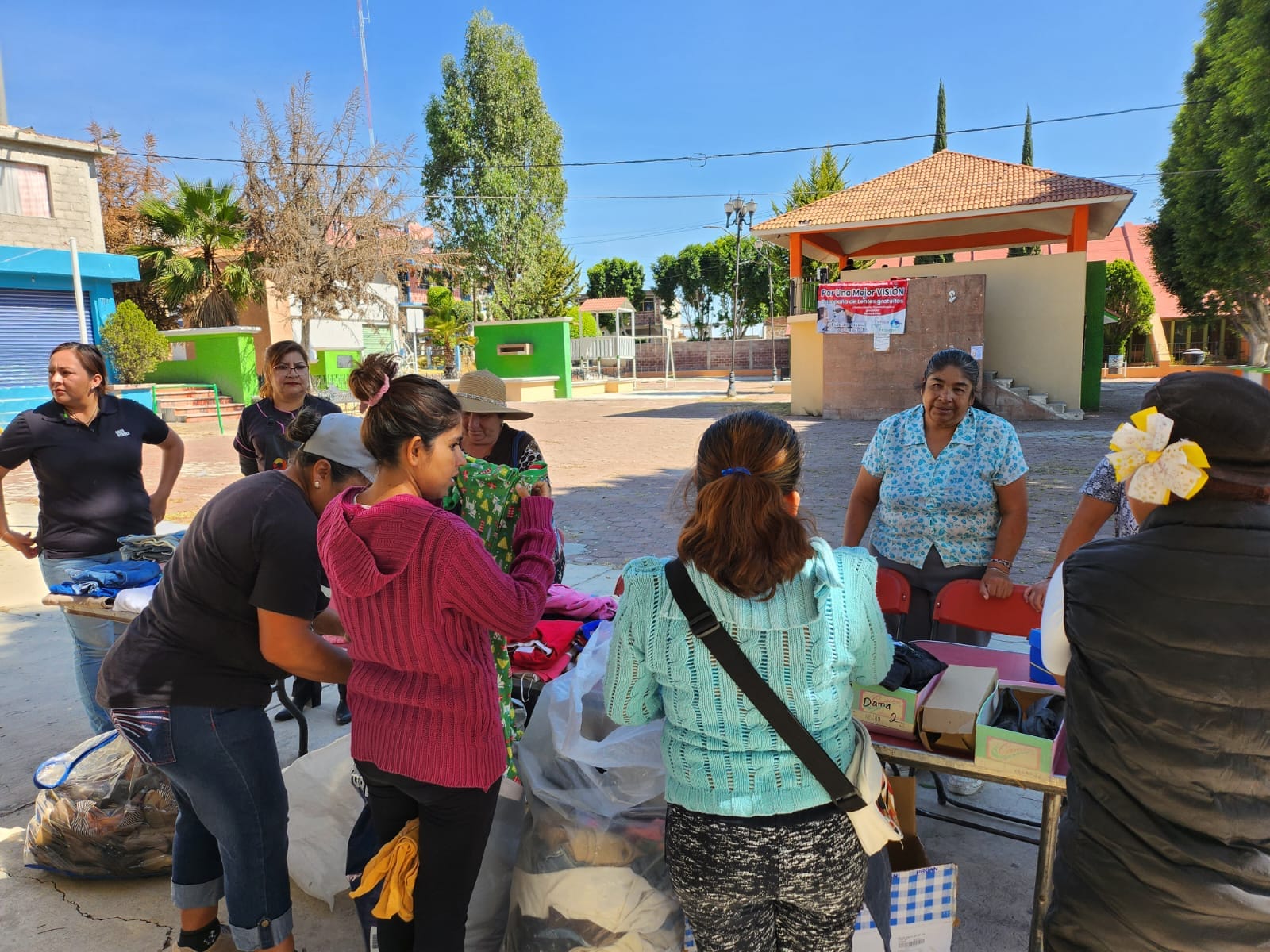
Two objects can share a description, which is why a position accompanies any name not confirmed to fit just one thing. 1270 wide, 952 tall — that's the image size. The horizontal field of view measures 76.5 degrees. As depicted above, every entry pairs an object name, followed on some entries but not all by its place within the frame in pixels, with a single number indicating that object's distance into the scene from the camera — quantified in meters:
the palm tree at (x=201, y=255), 22.89
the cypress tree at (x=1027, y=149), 40.93
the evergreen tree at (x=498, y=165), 38.50
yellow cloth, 1.84
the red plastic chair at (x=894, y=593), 3.19
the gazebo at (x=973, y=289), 17.11
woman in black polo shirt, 3.43
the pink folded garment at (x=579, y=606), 3.03
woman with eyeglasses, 4.24
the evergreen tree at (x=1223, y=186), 12.48
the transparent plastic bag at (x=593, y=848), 2.12
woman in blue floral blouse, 3.17
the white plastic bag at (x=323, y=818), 2.59
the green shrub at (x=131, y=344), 18.42
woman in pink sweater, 1.72
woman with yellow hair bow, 1.26
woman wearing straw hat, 3.30
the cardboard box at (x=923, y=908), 2.06
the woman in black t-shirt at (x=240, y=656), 1.93
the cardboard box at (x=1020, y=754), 1.94
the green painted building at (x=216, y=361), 21.94
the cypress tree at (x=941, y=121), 38.03
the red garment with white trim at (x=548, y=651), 2.72
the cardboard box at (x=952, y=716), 2.07
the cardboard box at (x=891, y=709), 2.11
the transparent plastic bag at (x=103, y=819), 2.71
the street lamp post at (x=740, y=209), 25.67
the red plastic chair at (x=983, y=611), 2.97
